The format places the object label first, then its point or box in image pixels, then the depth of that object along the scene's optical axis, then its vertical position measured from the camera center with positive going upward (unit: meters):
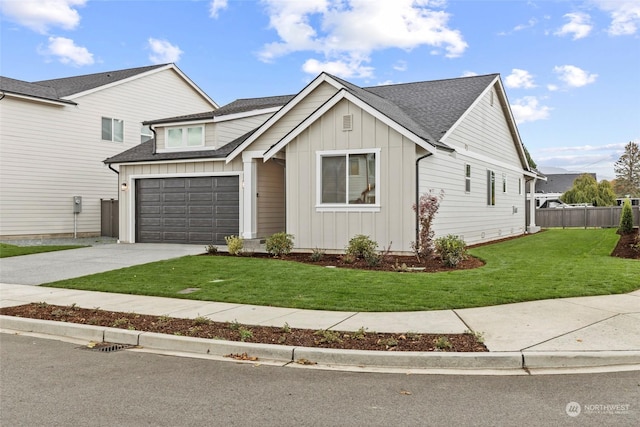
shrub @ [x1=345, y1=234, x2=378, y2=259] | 12.57 -0.83
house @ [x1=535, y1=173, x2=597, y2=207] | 66.00 +3.71
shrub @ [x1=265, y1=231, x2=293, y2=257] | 14.30 -0.89
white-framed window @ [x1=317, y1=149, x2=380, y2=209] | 14.41 +0.95
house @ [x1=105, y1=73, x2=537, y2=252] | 14.24 +1.44
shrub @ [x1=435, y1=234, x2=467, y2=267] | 11.87 -0.85
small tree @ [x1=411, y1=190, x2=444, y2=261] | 12.72 -0.33
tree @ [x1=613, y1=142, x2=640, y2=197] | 55.80 +4.59
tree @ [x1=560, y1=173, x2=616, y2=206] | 43.69 +1.65
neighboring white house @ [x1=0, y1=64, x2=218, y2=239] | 21.41 +3.12
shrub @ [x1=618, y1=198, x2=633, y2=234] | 20.58 -0.25
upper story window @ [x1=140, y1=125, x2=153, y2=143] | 26.41 +3.92
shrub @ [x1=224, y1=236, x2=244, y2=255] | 14.79 -0.95
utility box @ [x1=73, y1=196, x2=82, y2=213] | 23.30 +0.35
